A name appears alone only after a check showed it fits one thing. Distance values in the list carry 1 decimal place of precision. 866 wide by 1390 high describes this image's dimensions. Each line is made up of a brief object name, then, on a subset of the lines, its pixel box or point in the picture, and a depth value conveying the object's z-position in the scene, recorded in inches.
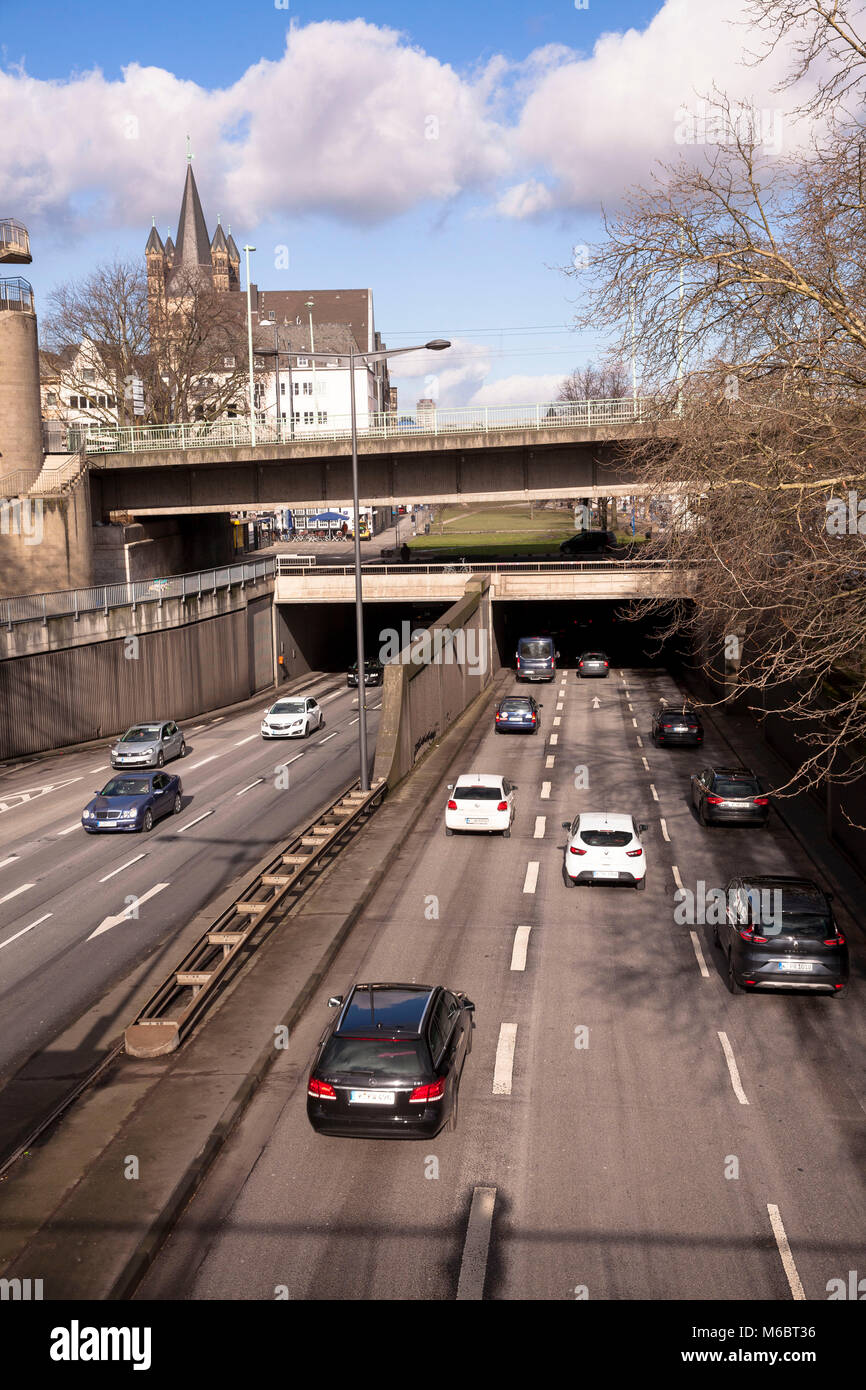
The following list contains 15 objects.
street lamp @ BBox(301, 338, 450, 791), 1056.8
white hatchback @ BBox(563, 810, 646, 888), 900.0
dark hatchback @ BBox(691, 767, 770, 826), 1095.0
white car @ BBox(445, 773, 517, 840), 1058.7
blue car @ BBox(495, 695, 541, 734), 1609.3
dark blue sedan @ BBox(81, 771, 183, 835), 1120.8
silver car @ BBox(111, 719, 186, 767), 1407.5
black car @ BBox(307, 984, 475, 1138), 478.3
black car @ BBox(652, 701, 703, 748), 1517.0
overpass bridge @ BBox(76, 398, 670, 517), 1924.2
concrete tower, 1795.0
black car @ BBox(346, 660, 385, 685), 2214.6
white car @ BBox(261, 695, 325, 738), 1678.2
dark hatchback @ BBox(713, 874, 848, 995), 664.4
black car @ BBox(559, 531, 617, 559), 3088.1
